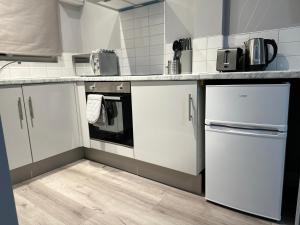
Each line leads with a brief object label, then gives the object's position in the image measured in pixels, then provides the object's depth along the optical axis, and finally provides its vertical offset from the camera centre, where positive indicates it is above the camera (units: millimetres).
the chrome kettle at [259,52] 1403 +146
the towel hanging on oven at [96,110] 1964 -281
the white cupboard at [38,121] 1728 -353
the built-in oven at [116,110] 1848 -281
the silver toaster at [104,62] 2234 +190
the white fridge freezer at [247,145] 1160 -418
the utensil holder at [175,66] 1928 +100
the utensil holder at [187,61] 1871 +138
